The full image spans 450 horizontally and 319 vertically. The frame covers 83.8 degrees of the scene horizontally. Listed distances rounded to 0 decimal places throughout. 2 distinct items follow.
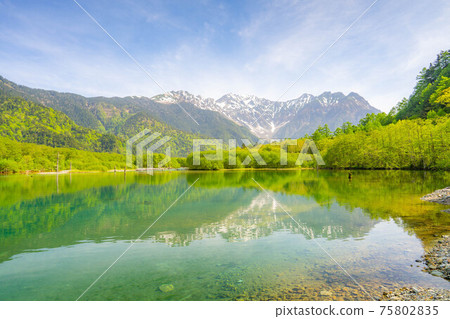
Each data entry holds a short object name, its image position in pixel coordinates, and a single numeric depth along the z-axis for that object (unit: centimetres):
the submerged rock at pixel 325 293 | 681
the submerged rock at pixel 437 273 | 773
